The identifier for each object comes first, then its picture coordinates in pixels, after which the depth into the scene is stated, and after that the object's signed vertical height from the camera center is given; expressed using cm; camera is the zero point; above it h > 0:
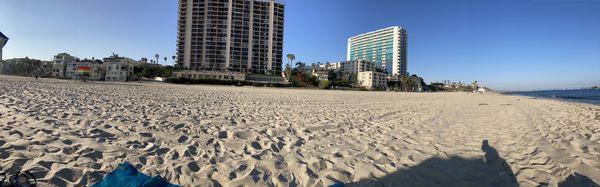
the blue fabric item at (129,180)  293 -94
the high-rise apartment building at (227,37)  9925 +1644
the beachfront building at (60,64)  9096 +560
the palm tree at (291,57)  11719 +1202
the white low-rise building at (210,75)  8201 +319
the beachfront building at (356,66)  13988 +1143
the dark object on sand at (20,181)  281 -94
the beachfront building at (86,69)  7481 +367
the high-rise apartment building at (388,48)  15800 +2293
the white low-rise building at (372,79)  11831 +454
